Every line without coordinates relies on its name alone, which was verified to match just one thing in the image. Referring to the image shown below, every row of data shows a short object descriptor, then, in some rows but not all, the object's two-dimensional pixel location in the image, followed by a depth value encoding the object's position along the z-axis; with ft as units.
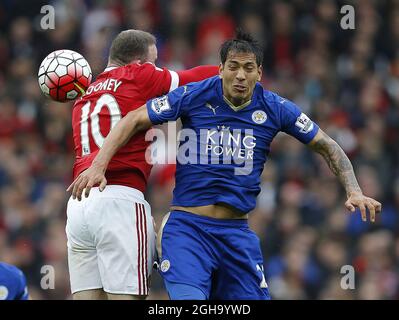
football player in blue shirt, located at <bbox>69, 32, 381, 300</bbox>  48.52
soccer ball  51.57
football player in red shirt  48.91
